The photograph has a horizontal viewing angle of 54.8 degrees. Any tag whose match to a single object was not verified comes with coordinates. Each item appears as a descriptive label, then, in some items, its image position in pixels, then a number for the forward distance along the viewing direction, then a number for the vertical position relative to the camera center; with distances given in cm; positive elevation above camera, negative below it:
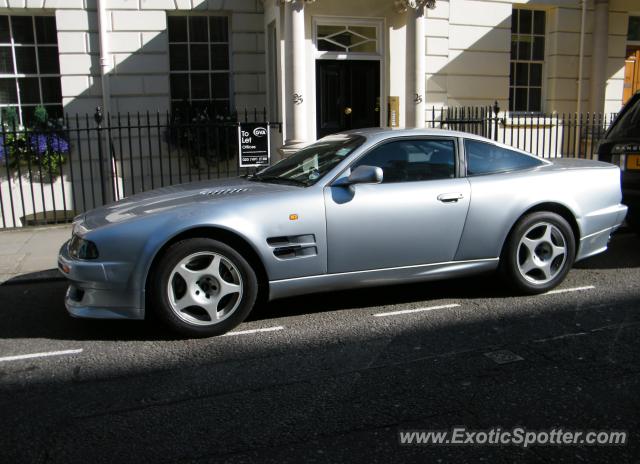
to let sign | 920 -33
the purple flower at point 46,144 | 1076 -33
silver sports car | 453 -85
